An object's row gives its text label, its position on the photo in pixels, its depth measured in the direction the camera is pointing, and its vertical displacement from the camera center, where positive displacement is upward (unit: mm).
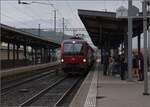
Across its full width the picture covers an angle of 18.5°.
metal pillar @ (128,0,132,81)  24328 +582
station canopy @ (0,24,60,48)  35766 +2313
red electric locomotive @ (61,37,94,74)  36038 +317
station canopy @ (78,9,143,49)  28859 +2694
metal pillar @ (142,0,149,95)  16328 +681
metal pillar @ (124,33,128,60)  31589 +1057
